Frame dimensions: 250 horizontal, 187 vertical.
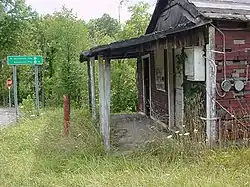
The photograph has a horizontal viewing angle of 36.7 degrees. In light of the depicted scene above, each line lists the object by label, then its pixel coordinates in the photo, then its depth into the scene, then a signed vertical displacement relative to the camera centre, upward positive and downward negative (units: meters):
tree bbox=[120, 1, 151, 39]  18.78 +2.68
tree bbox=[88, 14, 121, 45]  23.95 +7.03
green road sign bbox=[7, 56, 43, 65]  12.41 +0.54
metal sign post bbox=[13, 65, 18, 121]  12.53 -0.32
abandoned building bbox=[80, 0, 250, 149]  6.82 +0.30
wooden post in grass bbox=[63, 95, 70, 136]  9.05 -0.86
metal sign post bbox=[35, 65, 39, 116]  12.98 -0.90
